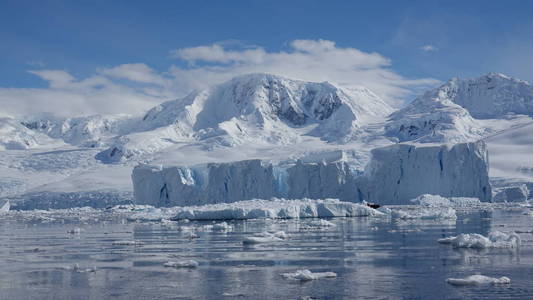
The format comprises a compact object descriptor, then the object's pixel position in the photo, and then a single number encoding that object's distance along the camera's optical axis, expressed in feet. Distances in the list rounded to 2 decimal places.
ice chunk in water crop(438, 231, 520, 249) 64.44
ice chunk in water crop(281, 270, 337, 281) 46.34
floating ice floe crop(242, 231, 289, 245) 74.79
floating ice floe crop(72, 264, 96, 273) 53.17
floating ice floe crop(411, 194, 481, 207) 171.53
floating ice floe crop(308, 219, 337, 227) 105.95
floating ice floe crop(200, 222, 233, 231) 103.80
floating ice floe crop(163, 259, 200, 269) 54.90
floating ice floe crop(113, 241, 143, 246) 78.02
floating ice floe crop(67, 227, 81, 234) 102.27
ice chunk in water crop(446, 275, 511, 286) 42.88
